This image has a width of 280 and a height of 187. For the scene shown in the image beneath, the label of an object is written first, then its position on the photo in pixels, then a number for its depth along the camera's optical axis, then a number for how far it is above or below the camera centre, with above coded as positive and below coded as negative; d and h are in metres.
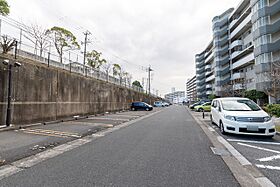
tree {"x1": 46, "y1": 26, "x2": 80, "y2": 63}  18.01 +9.43
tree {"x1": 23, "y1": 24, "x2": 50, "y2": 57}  13.31 +6.91
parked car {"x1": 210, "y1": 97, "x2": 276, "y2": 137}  4.96 -0.76
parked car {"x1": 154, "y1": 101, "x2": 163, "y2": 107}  39.13 -1.12
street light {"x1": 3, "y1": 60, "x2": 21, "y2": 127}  6.67 +0.63
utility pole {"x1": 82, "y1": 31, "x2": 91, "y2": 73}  24.27 +11.10
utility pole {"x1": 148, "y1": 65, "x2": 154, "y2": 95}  46.51 +9.23
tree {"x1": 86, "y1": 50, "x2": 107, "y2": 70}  26.51 +8.71
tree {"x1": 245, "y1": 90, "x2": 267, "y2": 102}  20.94 +0.81
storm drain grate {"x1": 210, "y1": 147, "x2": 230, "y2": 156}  3.67 -1.53
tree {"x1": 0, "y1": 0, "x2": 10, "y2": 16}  12.44 +8.99
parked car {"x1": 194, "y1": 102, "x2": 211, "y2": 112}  19.57 -1.07
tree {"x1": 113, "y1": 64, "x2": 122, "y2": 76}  33.31 +8.33
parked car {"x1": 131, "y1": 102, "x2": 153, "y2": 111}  22.14 -0.96
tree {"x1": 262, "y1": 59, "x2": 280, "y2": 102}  12.13 +1.86
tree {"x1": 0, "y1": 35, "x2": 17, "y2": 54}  8.57 +3.78
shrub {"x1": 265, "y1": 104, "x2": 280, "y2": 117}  6.98 -0.60
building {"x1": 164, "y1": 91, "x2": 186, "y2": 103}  113.26 +4.73
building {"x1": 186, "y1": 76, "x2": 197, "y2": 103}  82.54 +9.35
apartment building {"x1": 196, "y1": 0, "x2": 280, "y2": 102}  19.78 +10.70
